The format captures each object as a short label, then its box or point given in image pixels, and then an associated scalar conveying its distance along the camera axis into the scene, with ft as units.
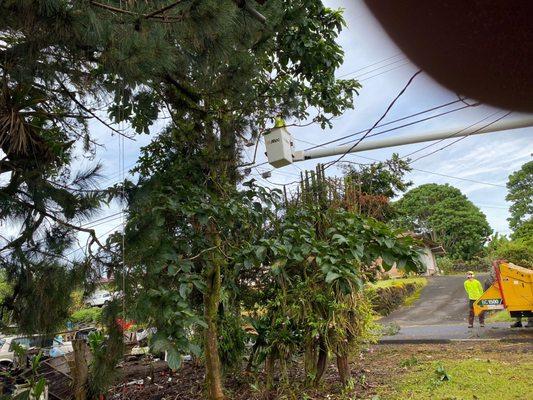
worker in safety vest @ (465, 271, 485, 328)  36.06
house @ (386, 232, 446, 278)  95.71
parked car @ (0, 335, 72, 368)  11.77
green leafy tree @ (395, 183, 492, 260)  121.39
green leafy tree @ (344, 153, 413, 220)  21.50
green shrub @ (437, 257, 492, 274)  109.09
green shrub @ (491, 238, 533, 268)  51.99
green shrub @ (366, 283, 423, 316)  49.70
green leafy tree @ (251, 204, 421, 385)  13.75
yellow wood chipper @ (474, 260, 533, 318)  31.96
